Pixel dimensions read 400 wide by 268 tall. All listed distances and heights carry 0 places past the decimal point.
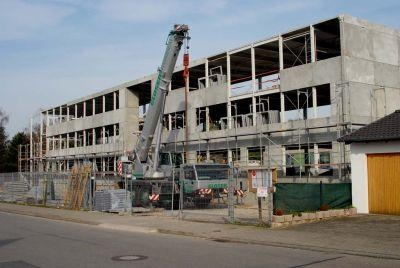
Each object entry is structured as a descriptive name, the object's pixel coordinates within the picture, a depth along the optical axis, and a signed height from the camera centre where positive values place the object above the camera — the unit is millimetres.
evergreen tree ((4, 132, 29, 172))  82938 +1910
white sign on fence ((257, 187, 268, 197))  17656 -970
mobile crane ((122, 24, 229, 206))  26250 -221
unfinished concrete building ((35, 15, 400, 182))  27609 +4215
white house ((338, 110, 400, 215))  19547 -155
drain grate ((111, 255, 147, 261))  11578 -2084
